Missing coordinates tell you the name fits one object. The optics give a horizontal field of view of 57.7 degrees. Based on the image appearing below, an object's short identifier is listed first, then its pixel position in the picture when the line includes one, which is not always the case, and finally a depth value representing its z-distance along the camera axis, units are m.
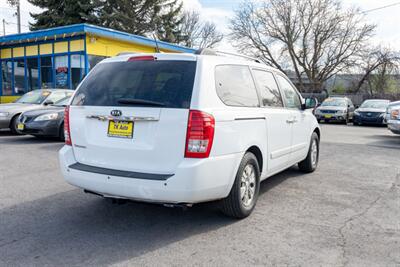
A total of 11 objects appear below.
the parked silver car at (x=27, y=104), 10.86
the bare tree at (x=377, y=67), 34.03
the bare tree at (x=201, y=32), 52.72
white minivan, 3.41
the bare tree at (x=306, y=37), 33.28
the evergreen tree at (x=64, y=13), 28.38
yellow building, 16.83
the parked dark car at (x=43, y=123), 9.66
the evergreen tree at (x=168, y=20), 31.87
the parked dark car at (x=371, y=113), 18.09
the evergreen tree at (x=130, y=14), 28.91
